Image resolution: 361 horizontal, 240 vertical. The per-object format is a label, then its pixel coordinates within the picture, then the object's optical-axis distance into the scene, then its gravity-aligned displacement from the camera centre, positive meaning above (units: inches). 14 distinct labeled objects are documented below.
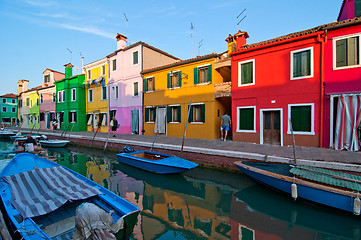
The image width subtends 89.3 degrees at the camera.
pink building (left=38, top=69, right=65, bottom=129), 1122.7 +134.5
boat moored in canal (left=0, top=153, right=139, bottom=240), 133.8 -71.8
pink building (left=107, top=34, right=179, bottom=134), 740.0 +173.8
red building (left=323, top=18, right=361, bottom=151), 345.1 +67.6
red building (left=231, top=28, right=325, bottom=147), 387.9 +72.0
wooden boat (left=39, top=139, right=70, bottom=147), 656.7 -87.5
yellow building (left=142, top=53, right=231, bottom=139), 546.9 +68.5
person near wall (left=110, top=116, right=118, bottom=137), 658.8 -22.1
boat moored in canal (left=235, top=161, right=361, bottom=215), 191.2 -74.4
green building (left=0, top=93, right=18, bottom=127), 1829.5 +100.2
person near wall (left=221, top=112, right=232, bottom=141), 491.8 -10.1
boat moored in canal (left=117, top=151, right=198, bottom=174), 310.6 -79.2
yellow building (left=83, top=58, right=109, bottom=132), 878.4 +125.2
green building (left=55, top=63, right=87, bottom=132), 963.3 +93.3
